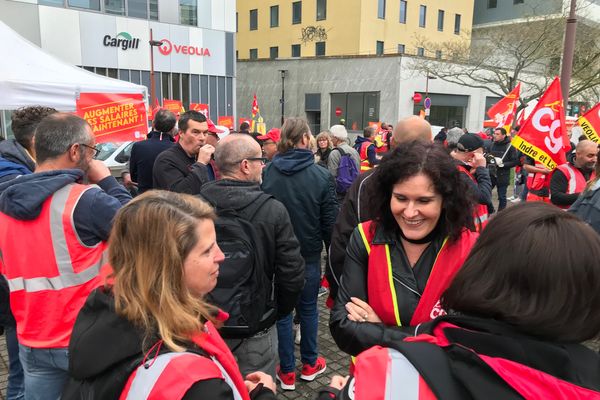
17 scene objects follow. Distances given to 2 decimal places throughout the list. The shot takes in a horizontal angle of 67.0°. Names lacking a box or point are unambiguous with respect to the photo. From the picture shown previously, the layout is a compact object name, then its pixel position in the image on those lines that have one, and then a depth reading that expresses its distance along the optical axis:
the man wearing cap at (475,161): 3.82
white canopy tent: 4.67
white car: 10.04
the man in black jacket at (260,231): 2.62
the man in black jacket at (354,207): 2.88
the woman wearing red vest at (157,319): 1.24
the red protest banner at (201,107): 14.33
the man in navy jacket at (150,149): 4.87
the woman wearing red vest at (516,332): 0.99
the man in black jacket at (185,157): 3.77
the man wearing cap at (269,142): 6.01
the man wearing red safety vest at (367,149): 6.95
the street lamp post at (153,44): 19.39
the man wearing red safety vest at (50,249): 2.21
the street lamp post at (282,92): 32.81
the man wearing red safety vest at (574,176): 4.99
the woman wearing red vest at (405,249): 1.89
